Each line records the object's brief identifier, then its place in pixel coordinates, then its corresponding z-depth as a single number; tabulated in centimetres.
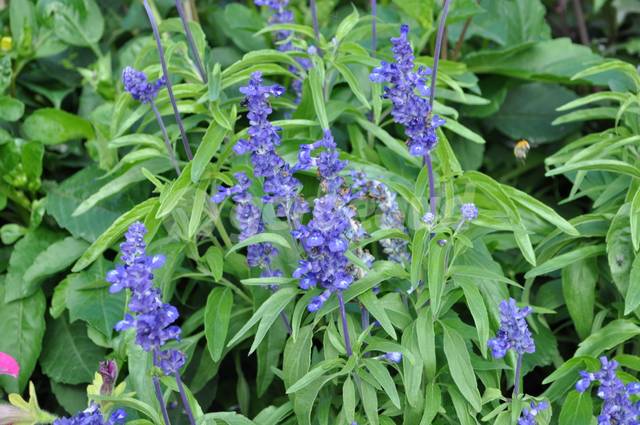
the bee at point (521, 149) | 112
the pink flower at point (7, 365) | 100
